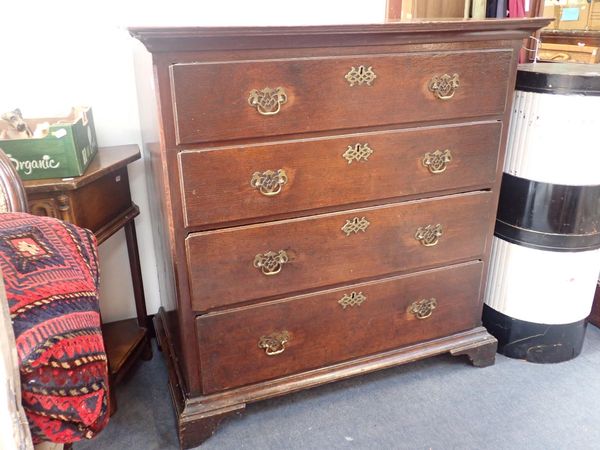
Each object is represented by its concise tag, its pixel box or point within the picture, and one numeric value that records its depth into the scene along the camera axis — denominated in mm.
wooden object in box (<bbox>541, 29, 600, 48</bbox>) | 3551
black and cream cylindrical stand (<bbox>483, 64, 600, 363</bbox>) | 1417
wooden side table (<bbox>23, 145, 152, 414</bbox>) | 1201
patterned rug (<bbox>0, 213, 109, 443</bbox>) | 590
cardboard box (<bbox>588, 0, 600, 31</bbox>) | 3816
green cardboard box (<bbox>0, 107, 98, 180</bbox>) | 1172
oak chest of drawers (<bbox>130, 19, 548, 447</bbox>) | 1090
